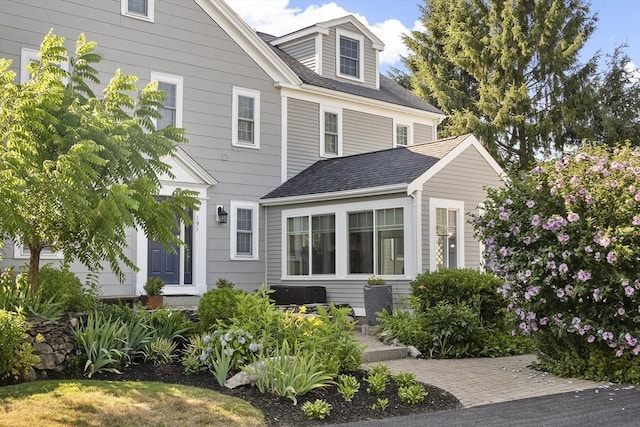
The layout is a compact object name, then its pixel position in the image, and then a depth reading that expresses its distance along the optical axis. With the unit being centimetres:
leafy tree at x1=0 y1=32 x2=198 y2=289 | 791
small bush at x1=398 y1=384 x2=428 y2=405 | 790
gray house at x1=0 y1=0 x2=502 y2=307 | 1477
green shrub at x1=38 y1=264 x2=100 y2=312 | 990
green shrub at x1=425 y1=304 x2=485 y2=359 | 1138
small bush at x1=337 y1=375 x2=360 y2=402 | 786
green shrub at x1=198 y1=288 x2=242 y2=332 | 979
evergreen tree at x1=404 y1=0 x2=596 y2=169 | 2795
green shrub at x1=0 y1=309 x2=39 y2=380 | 780
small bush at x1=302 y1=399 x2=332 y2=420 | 718
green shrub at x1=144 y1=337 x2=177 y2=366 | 934
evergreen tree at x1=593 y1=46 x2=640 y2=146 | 2733
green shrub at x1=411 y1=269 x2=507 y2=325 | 1231
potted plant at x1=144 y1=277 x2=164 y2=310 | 1410
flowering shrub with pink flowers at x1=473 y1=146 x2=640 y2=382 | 917
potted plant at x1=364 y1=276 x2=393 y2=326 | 1415
